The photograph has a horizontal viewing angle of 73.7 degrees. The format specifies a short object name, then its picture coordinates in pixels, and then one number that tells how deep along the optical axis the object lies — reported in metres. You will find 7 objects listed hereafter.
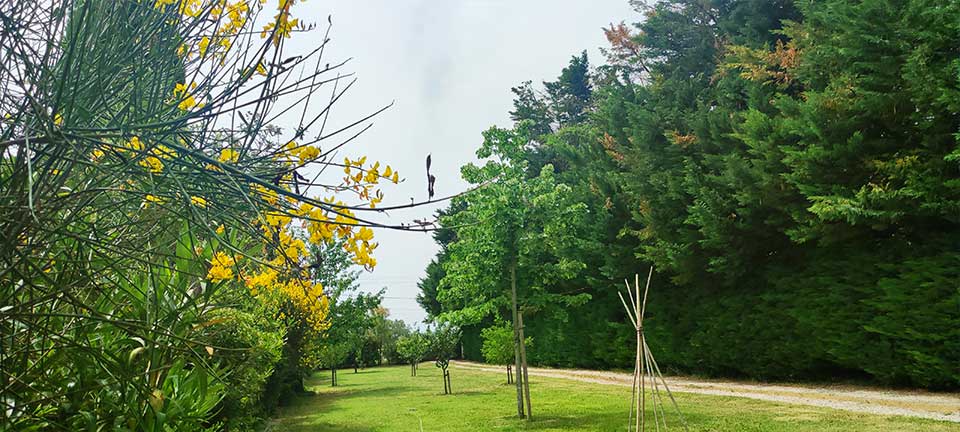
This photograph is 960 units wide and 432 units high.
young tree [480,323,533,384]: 13.14
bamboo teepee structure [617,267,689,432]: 4.66
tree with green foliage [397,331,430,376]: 17.84
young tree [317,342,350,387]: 17.20
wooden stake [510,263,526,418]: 8.61
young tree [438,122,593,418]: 8.92
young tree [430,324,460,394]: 16.53
